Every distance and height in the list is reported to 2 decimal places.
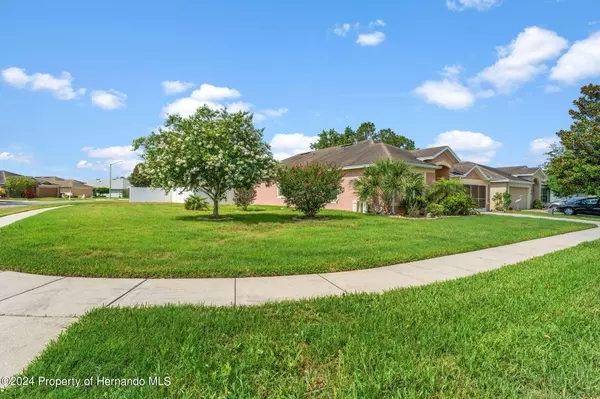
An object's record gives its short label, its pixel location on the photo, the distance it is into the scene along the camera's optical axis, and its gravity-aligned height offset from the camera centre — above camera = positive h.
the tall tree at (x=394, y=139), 52.97 +9.79
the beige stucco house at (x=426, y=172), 21.17 +2.21
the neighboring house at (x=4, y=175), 52.38 +3.46
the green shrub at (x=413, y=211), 18.17 -0.53
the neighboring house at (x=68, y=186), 64.34 +2.28
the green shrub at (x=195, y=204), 19.50 -0.31
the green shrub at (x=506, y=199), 28.06 +0.27
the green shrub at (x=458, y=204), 19.47 -0.13
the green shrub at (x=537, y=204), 32.88 -0.13
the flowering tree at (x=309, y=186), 14.65 +0.63
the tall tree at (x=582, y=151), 18.81 +3.04
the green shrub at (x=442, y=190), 19.59 +0.69
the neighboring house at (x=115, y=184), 83.90 +3.86
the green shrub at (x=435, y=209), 18.28 -0.41
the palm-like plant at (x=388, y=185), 18.09 +0.85
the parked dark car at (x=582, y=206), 23.72 -0.20
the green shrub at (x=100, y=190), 73.37 +1.59
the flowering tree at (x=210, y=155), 13.02 +1.73
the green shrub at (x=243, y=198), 21.00 +0.08
